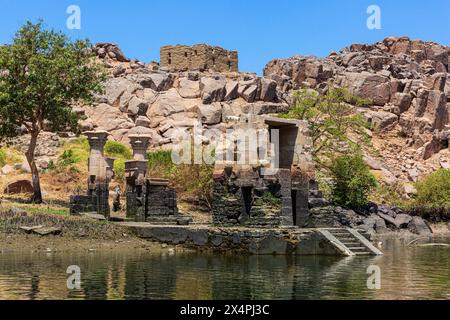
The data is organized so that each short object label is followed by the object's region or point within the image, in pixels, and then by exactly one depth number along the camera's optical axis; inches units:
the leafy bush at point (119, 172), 1814.7
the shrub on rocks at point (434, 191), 1962.4
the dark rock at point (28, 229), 904.9
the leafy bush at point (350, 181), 1723.7
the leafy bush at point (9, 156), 1987.0
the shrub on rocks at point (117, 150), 2158.0
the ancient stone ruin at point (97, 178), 1157.7
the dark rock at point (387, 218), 1690.5
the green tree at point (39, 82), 1257.4
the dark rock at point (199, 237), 911.0
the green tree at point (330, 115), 1771.7
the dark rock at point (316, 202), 1004.9
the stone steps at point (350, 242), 874.1
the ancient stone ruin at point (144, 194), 1173.1
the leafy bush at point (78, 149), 2029.3
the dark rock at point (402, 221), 1680.6
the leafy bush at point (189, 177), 1678.2
